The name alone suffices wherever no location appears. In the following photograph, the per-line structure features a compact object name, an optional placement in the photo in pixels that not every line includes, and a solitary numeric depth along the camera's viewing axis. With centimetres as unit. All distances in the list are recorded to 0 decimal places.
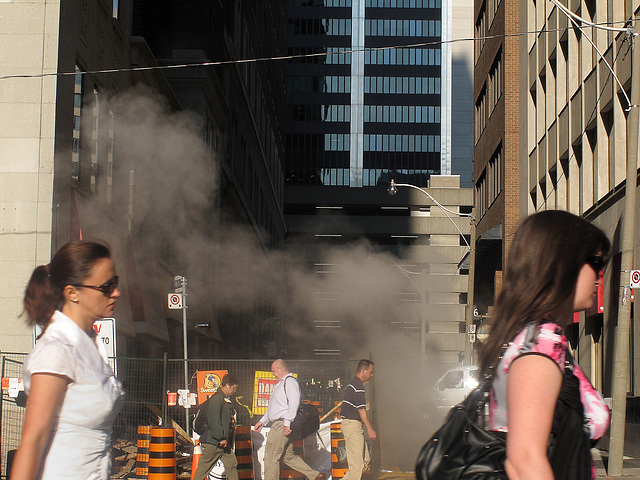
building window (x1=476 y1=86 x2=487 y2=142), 3722
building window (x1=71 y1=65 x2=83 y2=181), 1449
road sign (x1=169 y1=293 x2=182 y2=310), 1516
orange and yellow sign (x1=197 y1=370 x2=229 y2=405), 1247
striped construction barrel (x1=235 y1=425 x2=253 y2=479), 992
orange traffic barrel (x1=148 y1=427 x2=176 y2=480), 940
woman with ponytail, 274
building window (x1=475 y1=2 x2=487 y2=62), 3741
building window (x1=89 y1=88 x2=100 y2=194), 1551
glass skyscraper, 9894
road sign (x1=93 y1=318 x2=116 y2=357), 916
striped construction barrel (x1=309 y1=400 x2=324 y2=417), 1151
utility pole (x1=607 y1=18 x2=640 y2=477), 1238
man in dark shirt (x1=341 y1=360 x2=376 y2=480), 1018
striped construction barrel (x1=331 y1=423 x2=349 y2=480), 1023
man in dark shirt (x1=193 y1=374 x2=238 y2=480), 951
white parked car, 2412
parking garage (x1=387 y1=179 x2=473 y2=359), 4328
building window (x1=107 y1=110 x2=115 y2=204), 1653
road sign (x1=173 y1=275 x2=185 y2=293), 1496
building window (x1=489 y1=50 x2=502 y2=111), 3281
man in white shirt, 994
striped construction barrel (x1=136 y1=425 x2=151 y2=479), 1076
